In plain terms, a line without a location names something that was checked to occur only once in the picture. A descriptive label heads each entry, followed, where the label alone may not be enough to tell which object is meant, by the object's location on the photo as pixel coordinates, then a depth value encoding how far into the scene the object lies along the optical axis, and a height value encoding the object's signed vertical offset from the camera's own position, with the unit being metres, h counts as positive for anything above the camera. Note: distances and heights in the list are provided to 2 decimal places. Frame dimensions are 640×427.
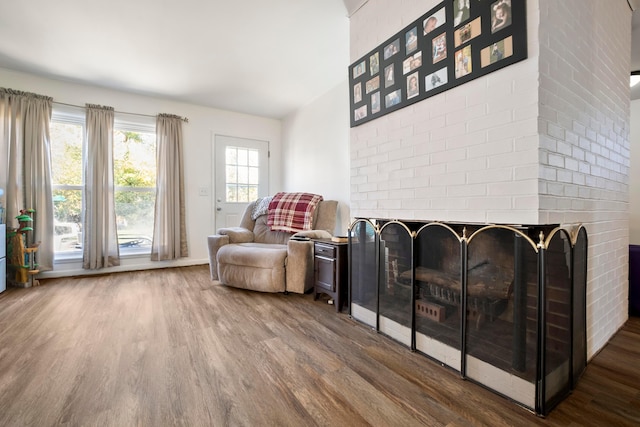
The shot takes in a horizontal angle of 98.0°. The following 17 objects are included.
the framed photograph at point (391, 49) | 1.78 +1.06
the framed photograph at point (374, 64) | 1.94 +1.03
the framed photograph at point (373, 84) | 1.95 +0.90
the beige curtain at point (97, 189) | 3.42 +0.29
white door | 4.32 +0.59
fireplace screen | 1.16 -0.45
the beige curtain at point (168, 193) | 3.81 +0.26
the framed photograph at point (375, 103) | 1.94 +0.76
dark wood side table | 2.27 -0.51
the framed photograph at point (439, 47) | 1.50 +0.89
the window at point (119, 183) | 3.40 +0.39
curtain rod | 3.32 +1.31
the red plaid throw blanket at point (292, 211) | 3.26 +0.00
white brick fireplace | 1.19 +0.35
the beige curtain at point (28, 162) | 3.01 +0.57
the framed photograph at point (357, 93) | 2.11 +0.90
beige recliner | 2.65 -0.49
